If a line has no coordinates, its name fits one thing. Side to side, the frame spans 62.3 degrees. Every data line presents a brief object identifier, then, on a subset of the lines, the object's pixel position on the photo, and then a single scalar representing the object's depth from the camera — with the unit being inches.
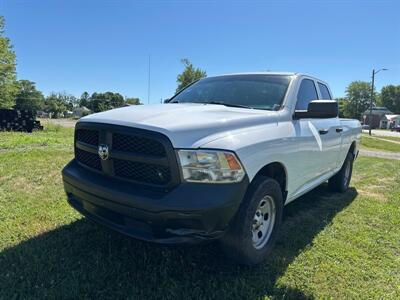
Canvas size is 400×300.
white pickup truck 95.1
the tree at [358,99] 4020.7
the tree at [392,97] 4539.9
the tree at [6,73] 1230.9
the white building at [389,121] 3521.2
